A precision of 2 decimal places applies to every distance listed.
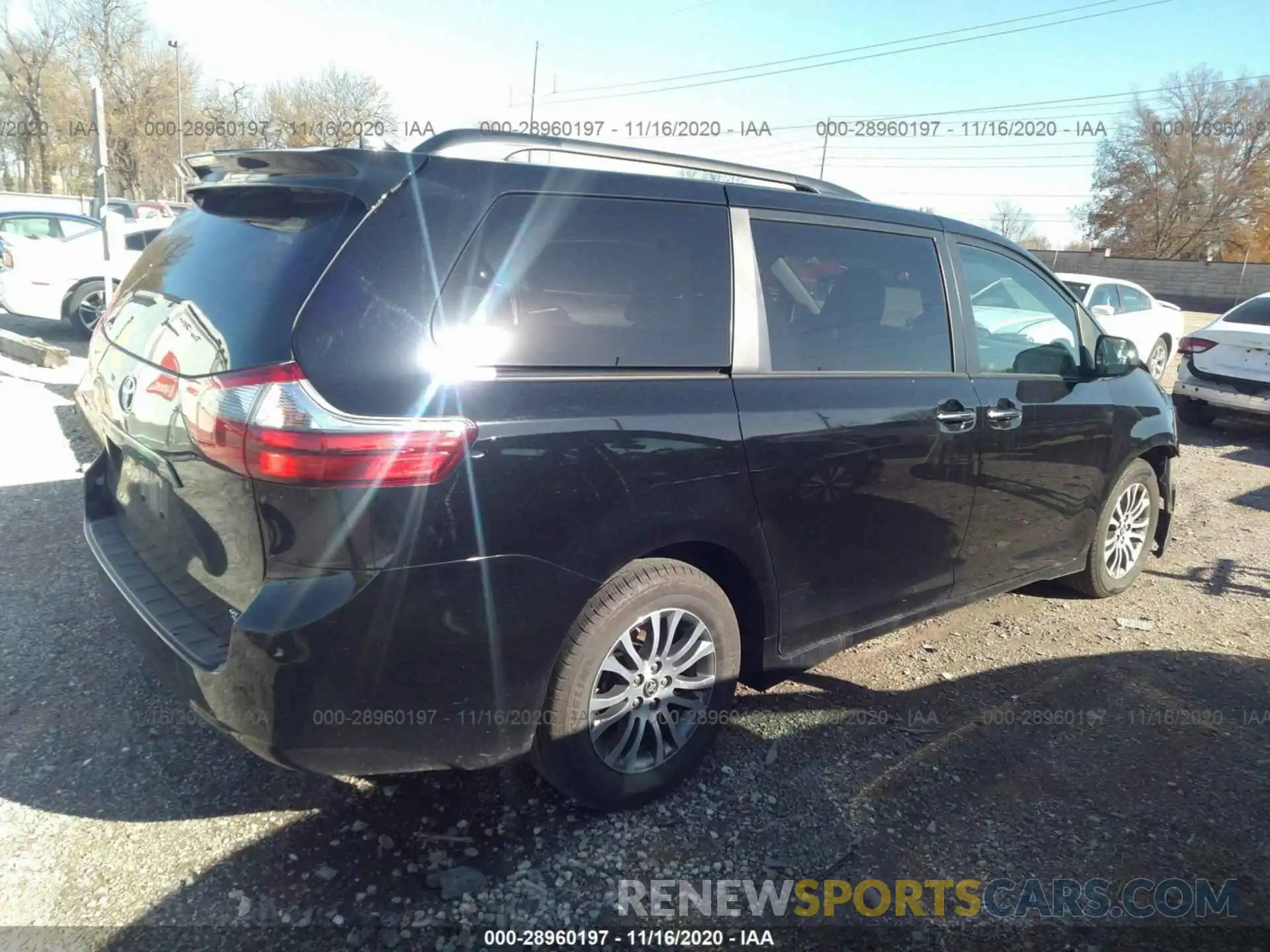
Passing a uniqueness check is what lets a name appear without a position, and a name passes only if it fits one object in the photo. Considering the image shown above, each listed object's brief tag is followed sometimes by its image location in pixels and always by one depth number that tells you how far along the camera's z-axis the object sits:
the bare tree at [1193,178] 46.34
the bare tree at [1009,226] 58.09
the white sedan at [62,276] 10.66
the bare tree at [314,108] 41.00
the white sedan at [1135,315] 11.19
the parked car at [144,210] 19.05
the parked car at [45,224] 12.87
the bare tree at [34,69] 41.34
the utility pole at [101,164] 7.27
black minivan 1.99
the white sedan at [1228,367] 8.49
